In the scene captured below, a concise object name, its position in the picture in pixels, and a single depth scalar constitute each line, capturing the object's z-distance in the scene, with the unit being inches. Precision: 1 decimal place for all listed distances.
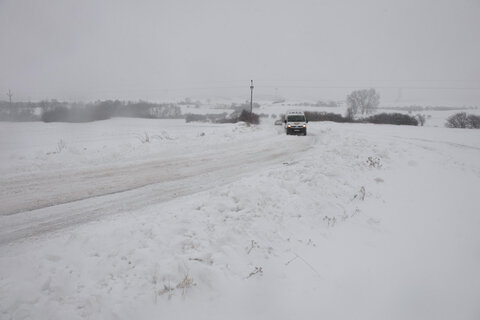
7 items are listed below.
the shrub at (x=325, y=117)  1841.8
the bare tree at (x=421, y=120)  1640.0
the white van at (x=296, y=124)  823.1
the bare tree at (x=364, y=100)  3483.0
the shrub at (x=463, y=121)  1309.1
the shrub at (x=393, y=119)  1674.5
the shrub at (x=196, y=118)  2451.8
